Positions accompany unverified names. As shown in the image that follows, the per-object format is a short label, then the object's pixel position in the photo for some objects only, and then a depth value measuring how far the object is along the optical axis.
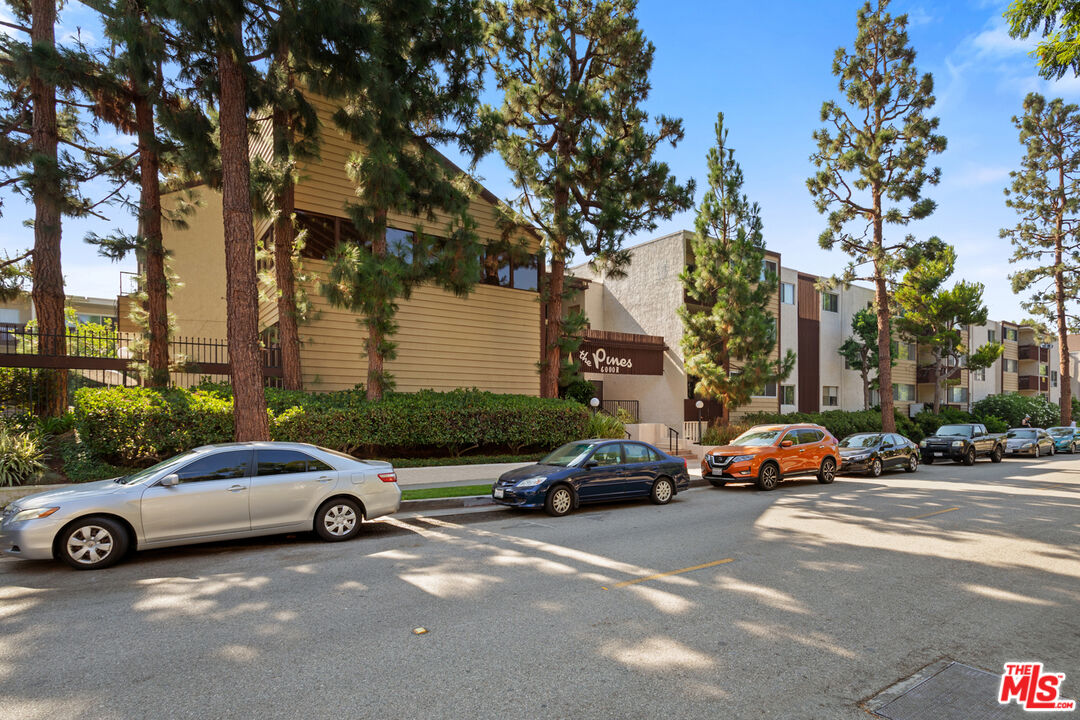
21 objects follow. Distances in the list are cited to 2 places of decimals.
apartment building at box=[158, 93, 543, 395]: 16.19
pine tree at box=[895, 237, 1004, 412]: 33.66
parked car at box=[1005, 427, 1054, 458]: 26.52
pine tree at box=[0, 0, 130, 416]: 12.96
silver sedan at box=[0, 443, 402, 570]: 6.88
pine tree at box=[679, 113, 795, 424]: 22.78
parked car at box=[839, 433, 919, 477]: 17.98
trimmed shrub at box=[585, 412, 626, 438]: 18.75
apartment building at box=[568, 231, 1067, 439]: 26.16
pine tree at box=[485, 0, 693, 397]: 17.98
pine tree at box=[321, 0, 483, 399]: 13.20
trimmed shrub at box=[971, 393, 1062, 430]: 41.31
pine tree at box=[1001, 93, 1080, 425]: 35.25
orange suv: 14.66
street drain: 3.71
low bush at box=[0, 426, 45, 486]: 10.68
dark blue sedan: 10.72
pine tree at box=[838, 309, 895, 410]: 33.50
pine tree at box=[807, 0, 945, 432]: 25.39
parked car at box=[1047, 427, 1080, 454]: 29.94
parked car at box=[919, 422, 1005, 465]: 23.22
